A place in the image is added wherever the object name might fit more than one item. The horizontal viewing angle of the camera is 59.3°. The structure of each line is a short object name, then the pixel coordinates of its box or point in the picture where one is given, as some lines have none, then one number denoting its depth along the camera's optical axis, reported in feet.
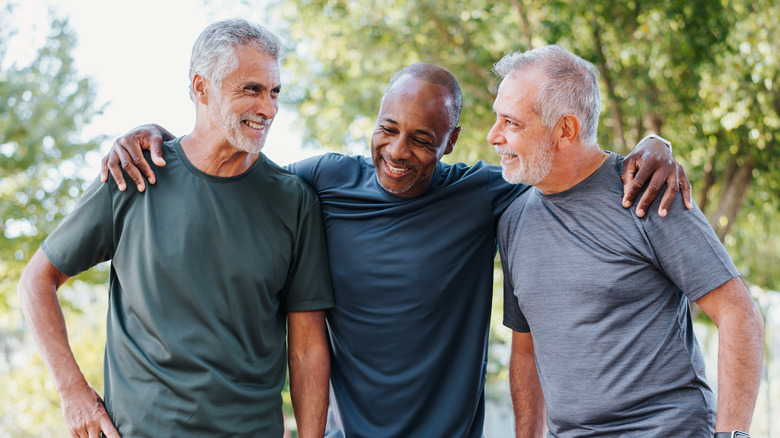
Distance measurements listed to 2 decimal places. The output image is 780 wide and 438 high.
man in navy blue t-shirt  7.90
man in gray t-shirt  6.30
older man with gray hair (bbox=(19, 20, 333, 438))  6.77
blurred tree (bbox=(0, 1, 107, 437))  30.42
